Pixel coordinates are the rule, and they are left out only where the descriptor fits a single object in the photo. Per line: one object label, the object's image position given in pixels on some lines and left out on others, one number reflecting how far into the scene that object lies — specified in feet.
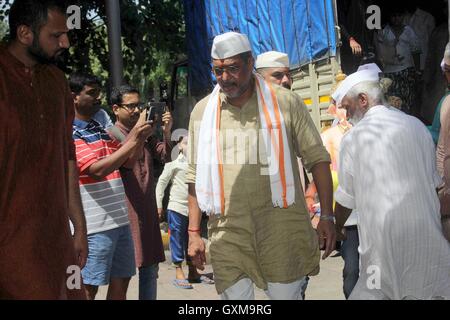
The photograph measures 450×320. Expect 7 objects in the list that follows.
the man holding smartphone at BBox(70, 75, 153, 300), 18.02
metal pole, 30.17
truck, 34.53
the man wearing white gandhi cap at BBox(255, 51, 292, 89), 20.81
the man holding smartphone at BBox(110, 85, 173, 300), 19.80
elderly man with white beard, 13.52
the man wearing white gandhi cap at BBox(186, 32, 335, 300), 15.47
